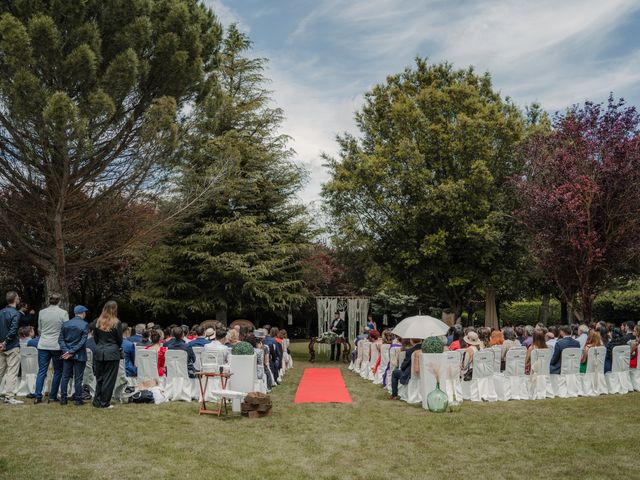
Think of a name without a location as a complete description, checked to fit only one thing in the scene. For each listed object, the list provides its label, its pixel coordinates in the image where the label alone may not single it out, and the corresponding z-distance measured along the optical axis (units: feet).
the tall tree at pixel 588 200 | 50.78
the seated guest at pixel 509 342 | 37.47
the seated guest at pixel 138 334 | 38.42
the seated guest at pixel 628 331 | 40.75
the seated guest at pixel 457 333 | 45.81
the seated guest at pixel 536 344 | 36.70
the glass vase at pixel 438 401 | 31.37
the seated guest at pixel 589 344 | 38.14
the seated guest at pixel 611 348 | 38.96
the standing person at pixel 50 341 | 30.91
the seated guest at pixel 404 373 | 35.06
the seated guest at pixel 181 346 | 34.35
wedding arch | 69.72
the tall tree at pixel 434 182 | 64.80
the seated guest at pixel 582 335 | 40.75
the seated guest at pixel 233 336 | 39.75
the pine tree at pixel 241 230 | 67.15
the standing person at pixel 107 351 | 29.78
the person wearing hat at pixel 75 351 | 30.40
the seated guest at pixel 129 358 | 34.86
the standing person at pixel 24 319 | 35.99
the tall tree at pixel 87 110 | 41.63
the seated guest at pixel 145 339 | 37.78
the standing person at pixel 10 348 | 31.48
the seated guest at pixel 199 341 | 37.42
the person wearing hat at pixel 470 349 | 35.22
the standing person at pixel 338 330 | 66.64
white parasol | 39.37
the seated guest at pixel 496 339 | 39.34
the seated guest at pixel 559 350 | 36.91
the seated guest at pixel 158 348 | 34.60
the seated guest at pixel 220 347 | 33.96
